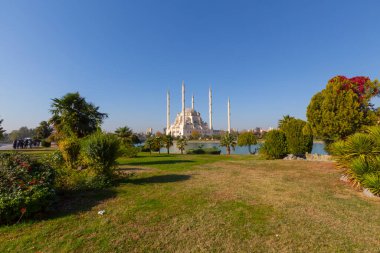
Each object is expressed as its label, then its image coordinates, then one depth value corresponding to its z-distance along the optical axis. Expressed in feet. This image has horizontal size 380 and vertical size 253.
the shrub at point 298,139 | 62.18
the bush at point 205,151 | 123.65
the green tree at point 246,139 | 167.98
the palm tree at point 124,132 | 110.99
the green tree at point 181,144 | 133.84
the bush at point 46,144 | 155.22
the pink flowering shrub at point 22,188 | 15.49
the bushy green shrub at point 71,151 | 33.45
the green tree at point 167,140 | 133.08
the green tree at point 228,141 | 133.90
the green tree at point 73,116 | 60.44
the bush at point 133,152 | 72.33
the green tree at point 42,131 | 193.47
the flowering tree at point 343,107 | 45.29
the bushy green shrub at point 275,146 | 63.82
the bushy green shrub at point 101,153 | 28.73
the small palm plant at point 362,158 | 21.97
